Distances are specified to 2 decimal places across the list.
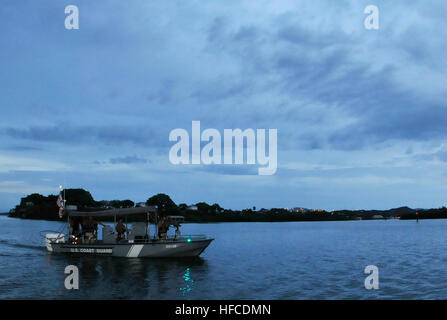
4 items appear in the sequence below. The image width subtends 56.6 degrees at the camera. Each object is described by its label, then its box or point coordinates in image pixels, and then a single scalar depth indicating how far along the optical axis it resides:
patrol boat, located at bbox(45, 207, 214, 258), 36.19
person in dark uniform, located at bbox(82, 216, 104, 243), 38.60
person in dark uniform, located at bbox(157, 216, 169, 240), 36.55
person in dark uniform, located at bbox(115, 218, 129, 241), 36.88
